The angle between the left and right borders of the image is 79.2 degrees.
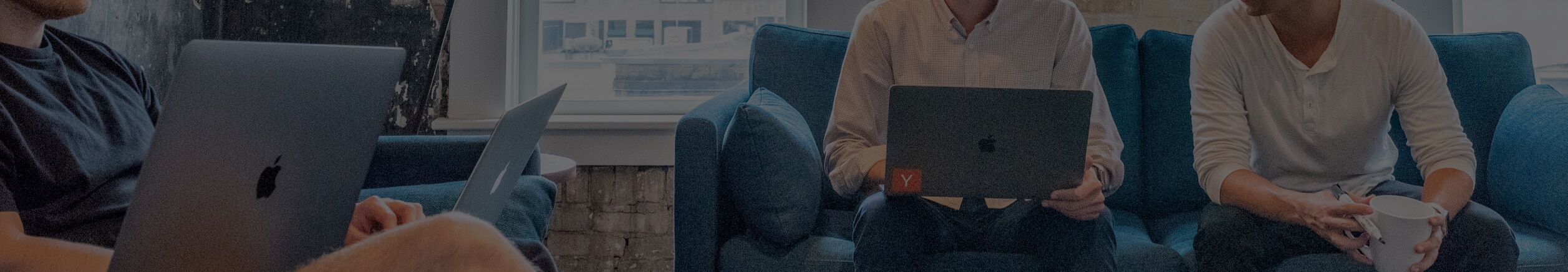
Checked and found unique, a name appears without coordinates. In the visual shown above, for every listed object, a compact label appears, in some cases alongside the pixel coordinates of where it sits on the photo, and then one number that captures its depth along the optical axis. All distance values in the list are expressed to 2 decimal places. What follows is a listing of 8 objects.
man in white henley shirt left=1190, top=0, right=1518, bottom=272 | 1.59
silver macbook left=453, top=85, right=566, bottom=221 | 0.94
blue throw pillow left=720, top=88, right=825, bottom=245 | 1.53
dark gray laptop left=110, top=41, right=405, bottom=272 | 0.63
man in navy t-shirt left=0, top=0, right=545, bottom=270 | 0.90
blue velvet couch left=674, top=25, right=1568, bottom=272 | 1.48
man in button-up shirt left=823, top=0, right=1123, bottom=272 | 1.38
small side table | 1.85
